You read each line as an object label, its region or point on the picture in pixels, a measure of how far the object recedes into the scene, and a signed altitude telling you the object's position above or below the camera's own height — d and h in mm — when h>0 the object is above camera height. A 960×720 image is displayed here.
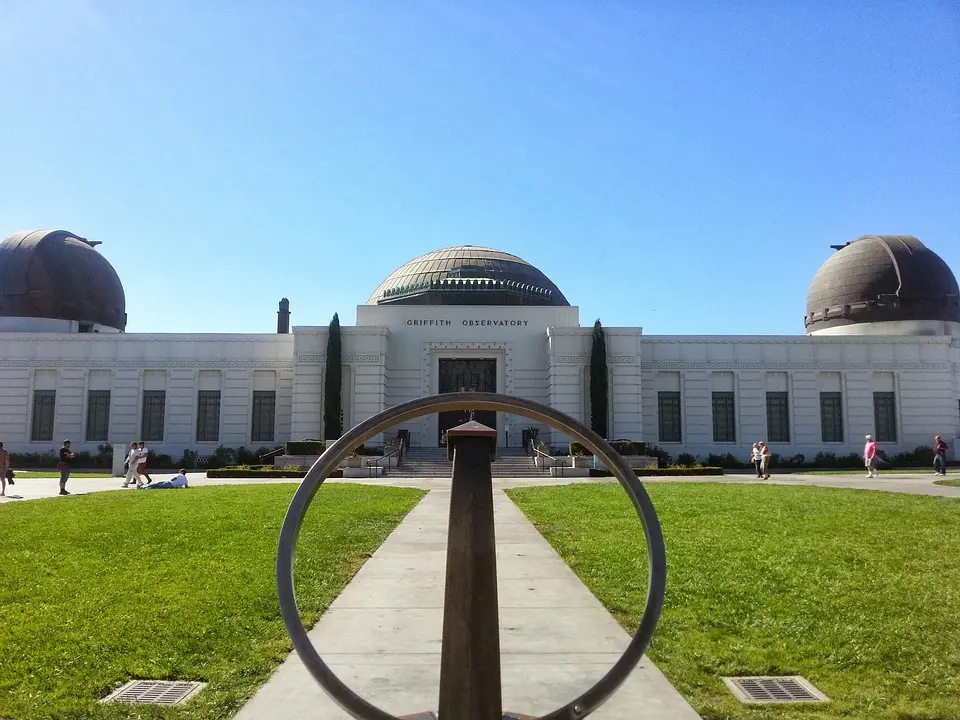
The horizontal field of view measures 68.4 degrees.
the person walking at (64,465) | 17484 -1153
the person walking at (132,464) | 20688 -1301
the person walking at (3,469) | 17664 -1270
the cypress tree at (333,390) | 31742 +1399
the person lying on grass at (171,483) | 19875 -1805
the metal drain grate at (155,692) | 3934 -1561
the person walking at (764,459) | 24430 -1180
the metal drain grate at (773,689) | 4023 -1553
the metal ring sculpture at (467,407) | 2650 -411
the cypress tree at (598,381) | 31891 +1930
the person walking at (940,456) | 24953 -1058
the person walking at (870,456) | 23984 -1019
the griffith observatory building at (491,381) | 33938 +2017
